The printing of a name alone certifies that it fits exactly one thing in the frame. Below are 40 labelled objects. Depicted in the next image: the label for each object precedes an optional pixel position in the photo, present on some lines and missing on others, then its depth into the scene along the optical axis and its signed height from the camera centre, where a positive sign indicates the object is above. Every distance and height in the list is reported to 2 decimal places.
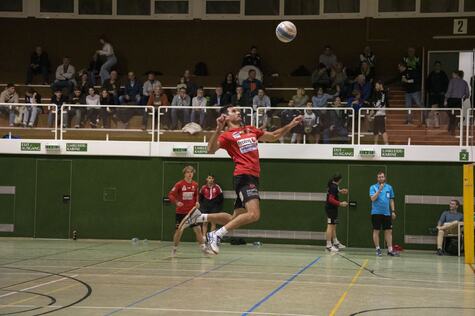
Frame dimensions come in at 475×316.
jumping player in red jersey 13.94 +0.03
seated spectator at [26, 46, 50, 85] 33.78 +4.17
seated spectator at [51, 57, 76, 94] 31.77 +3.49
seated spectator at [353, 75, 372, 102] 28.18 +2.98
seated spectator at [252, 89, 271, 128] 28.17 +2.32
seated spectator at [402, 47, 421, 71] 30.22 +4.23
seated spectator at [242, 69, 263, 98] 28.92 +3.05
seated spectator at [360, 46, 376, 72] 31.30 +4.50
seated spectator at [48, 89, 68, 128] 27.72 +1.91
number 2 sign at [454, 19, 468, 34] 33.16 +6.20
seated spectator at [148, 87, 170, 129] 28.91 +2.38
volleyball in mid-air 20.91 +3.70
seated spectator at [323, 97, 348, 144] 26.39 +1.38
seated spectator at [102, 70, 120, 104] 30.05 +3.07
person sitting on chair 25.22 -1.88
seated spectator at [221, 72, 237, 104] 30.10 +3.11
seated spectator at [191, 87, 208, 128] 27.05 +2.15
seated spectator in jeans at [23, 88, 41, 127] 28.02 +1.61
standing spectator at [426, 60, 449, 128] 28.67 +3.04
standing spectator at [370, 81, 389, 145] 26.06 +1.60
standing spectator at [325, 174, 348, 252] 24.33 -1.35
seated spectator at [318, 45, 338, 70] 32.22 +4.56
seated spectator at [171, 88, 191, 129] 27.33 +1.66
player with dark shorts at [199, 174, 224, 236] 26.66 -1.29
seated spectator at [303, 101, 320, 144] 26.48 +1.44
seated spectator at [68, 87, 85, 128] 27.58 +1.65
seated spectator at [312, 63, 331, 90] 30.86 +3.48
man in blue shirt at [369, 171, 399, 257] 23.73 -1.42
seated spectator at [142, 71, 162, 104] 29.89 +2.99
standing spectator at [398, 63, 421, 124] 29.12 +3.04
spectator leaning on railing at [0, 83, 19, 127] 30.28 +2.53
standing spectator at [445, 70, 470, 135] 27.94 +2.78
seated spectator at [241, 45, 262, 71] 32.94 +4.52
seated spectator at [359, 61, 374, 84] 30.77 +3.86
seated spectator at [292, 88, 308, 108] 28.48 +2.41
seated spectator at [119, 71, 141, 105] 29.83 +2.69
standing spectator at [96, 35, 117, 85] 33.12 +4.61
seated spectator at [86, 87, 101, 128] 27.44 +1.62
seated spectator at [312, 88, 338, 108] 27.92 +2.37
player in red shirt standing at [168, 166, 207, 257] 21.66 -1.04
